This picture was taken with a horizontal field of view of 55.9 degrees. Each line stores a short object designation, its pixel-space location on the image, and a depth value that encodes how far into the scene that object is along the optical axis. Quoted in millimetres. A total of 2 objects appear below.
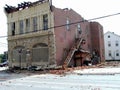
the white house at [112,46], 33007
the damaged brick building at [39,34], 16400
